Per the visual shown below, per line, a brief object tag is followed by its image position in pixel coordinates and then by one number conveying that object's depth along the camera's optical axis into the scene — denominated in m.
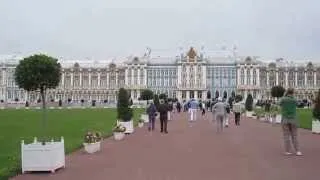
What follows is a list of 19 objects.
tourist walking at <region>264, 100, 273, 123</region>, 39.97
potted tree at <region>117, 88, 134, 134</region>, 28.41
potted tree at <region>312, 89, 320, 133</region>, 26.42
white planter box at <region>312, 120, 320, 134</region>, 27.22
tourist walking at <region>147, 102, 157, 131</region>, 30.64
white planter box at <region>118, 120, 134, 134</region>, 28.17
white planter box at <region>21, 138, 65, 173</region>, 13.08
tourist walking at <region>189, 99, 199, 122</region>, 41.25
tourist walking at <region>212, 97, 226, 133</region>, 27.69
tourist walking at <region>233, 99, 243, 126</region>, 35.31
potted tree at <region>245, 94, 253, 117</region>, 53.91
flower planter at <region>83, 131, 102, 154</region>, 18.05
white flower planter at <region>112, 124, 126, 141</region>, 23.80
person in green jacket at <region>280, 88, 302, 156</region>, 16.33
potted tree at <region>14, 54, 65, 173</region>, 13.11
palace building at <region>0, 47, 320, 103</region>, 133.62
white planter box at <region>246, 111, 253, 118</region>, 52.44
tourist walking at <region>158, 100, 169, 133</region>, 28.74
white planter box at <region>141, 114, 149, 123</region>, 40.72
